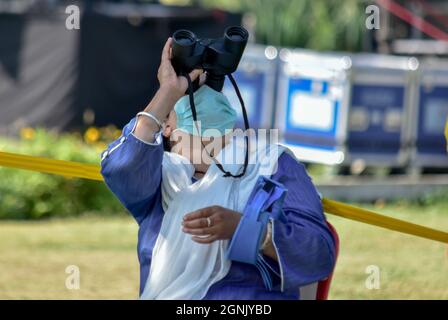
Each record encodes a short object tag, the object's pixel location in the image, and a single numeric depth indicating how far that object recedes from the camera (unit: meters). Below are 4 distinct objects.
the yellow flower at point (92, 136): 12.15
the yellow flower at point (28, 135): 11.48
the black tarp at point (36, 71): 14.15
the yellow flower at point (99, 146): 11.52
